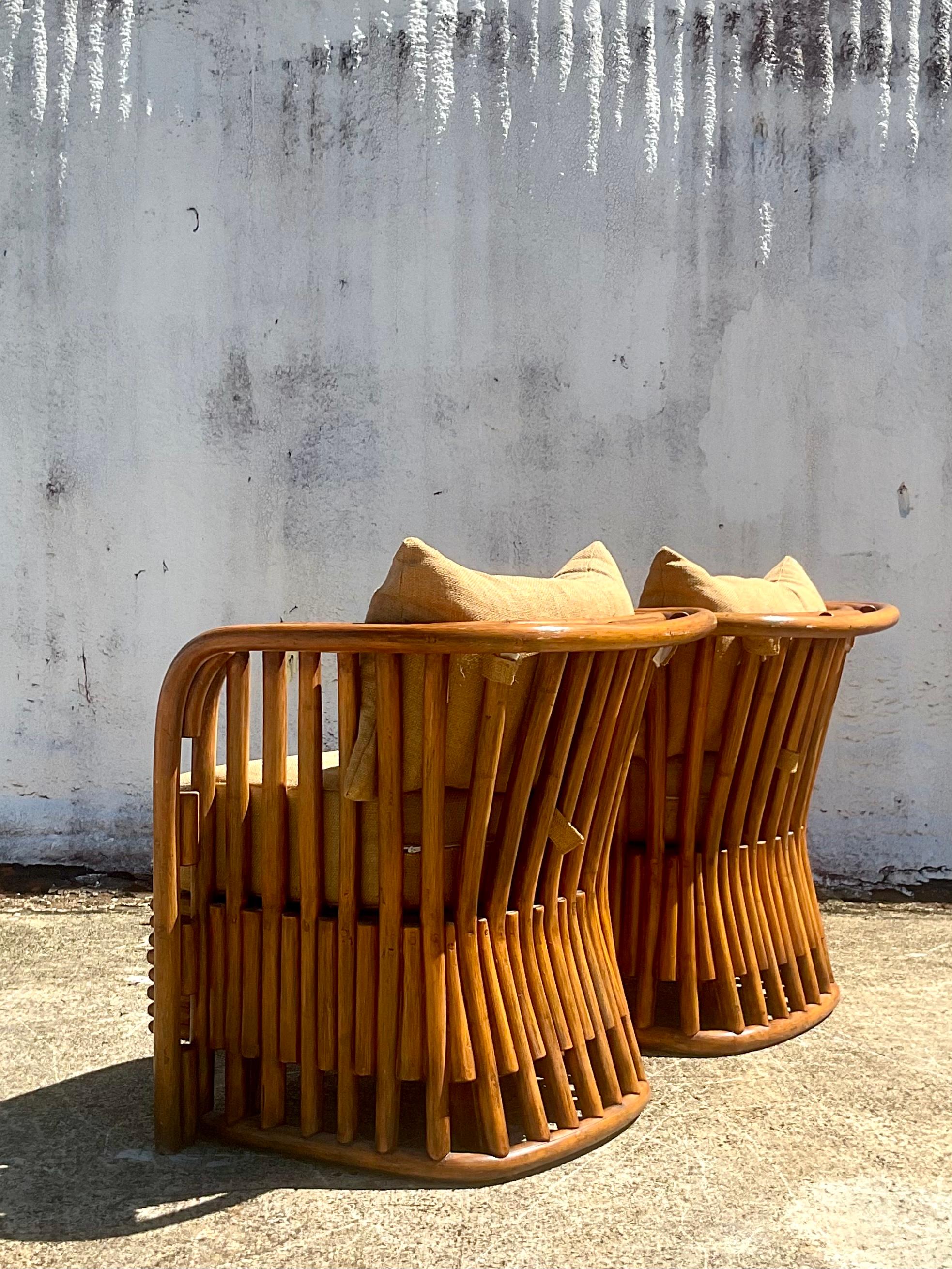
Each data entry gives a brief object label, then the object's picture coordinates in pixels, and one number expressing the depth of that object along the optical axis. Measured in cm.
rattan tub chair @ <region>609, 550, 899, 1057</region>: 258
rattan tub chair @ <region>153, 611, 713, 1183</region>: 196
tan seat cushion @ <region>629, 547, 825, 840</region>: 256
